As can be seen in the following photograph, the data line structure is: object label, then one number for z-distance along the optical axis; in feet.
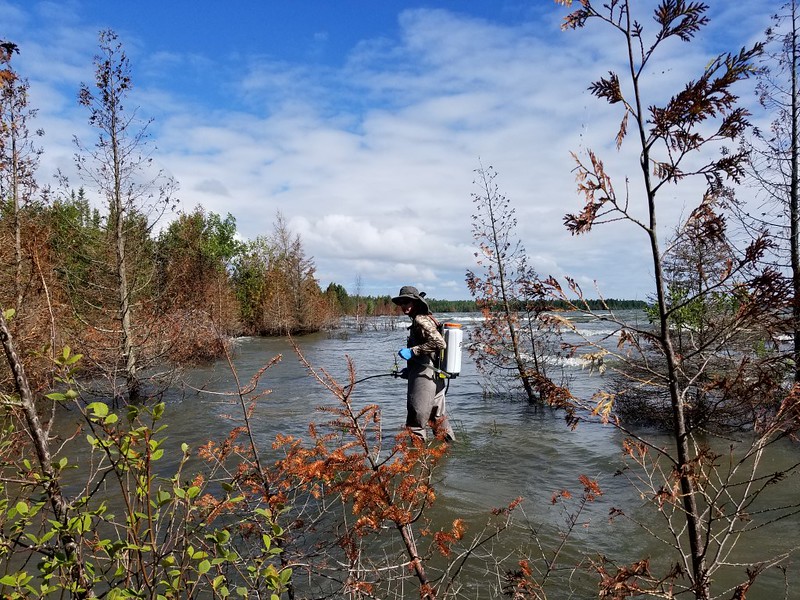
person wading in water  24.45
